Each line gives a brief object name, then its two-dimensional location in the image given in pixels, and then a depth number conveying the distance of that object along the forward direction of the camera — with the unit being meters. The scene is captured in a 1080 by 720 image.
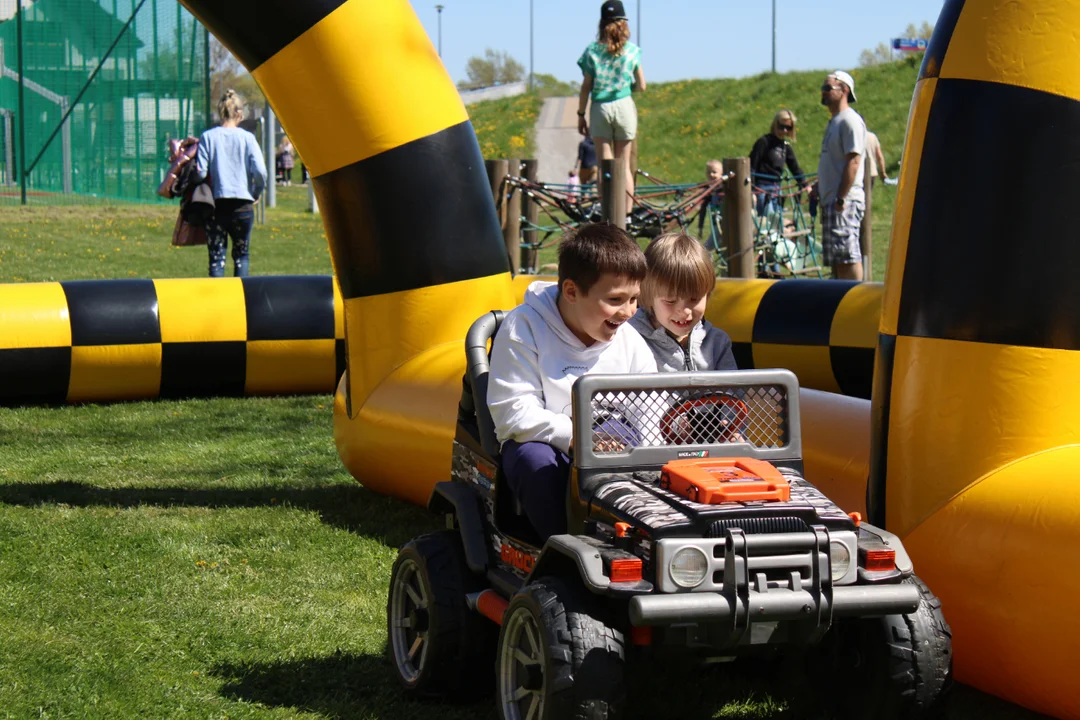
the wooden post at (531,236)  12.62
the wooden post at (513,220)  11.55
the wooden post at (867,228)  12.26
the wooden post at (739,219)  10.73
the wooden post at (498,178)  11.27
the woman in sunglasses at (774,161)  12.84
